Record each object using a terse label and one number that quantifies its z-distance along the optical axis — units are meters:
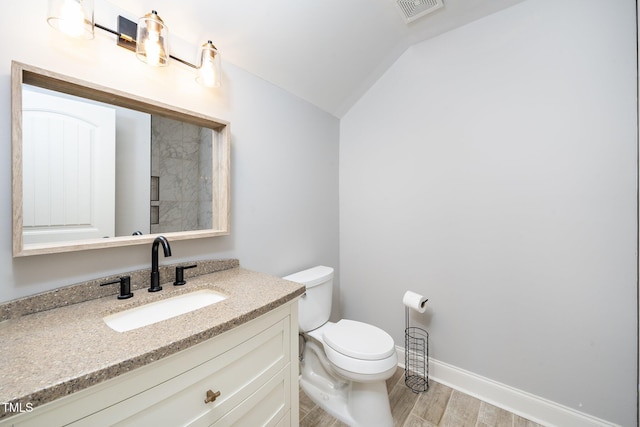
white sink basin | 0.91
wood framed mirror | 0.85
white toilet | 1.35
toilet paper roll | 1.68
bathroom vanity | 0.53
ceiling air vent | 1.49
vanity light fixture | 0.85
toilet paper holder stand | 1.81
